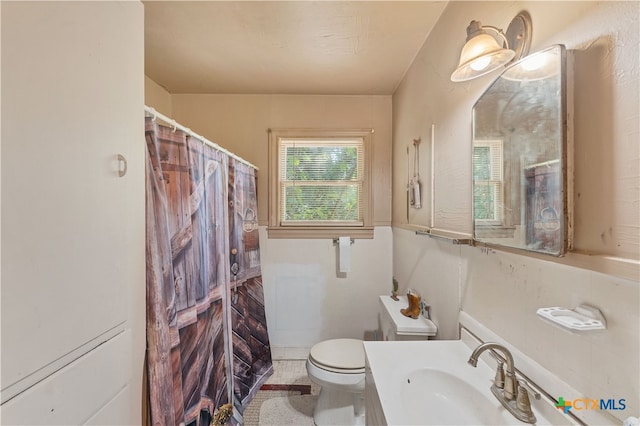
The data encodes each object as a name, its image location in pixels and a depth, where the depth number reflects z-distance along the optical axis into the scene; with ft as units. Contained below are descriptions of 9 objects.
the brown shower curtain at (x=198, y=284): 3.28
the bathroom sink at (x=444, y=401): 2.72
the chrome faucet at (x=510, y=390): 2.42
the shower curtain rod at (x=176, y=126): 3.31
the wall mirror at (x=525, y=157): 2.25
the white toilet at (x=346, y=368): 4.85
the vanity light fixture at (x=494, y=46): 2.84
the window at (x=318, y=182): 8.02
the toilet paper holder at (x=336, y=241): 7.95
